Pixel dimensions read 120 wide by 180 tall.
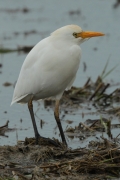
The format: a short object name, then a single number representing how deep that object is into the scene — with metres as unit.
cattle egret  16.69
